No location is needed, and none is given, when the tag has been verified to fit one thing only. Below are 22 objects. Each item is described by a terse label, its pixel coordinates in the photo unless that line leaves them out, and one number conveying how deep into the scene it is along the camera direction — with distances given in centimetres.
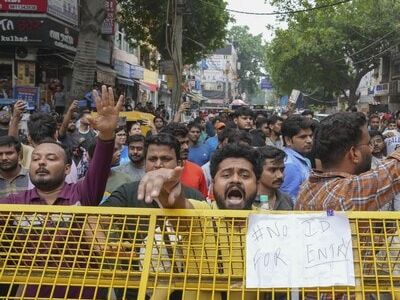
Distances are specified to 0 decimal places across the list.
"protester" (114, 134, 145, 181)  574
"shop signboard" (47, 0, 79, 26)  1652
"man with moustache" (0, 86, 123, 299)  306
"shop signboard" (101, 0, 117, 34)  1973
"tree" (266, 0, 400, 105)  3366
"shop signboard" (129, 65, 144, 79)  3015
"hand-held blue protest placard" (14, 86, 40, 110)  1267
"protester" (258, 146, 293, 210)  436
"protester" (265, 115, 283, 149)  960
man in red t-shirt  514
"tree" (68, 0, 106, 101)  1231
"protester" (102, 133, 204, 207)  430
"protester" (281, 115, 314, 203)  521
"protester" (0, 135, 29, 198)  481
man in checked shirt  227
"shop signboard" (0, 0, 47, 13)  1522
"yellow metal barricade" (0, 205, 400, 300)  182
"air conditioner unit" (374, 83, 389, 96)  4278
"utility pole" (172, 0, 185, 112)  1727
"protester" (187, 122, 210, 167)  804
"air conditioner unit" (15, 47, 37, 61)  1606
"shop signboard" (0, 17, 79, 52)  1527
